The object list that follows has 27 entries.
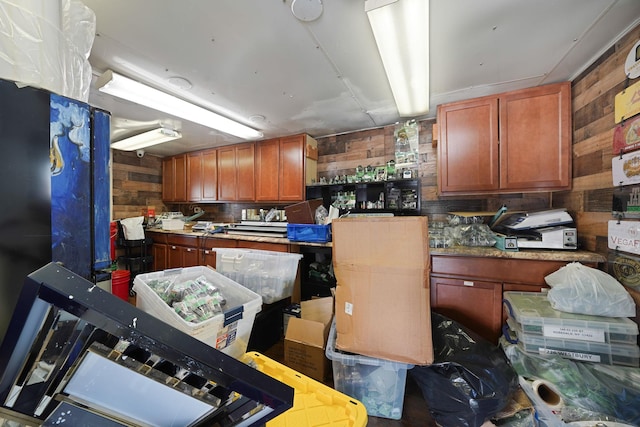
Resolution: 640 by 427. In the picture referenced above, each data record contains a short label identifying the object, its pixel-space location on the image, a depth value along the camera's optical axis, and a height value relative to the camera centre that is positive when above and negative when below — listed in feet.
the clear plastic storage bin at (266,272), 6.89 -1.81
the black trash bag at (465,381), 3.66 -2.84
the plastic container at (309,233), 8.27 -0.76
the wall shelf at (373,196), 8.79 +0.66
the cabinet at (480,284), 5.60 -1.88
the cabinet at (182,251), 11.44 -1.93
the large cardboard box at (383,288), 4.12 -1.43
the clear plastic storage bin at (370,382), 4.42 -3.34
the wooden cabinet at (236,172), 11.64 +2.10
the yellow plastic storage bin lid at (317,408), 2.81 -2.51
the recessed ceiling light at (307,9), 3.98 +3.59
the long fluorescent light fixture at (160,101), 5.89 +3.35
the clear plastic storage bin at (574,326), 3.94 -2.04
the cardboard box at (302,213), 8.73 -0.03
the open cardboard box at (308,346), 5.37 -3.18
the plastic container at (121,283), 9.75 -2.97
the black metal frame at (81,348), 1.14 -0.74
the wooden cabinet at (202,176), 12.78 +2.11
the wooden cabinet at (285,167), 10.36 +2.09
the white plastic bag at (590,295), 4.10 -1.55
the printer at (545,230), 5.56 -0.49
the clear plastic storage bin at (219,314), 3.37 -1.59
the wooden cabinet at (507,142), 6.14 +1.97
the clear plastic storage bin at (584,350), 3.90 -2.44
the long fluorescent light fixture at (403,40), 3.73 +3.28
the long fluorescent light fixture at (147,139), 9.59 +3.30
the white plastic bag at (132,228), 11.64 -0.74
